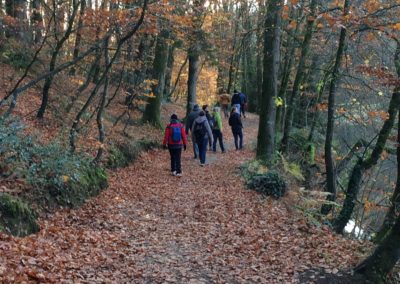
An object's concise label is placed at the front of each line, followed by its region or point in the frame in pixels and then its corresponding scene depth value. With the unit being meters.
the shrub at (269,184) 12.17
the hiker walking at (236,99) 22.75
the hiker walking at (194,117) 16.39
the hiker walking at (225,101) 32.12
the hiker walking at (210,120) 18.79
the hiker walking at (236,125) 18.81
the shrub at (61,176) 8.45
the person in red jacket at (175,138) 13.69
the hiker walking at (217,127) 18.25
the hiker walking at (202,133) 15.45
